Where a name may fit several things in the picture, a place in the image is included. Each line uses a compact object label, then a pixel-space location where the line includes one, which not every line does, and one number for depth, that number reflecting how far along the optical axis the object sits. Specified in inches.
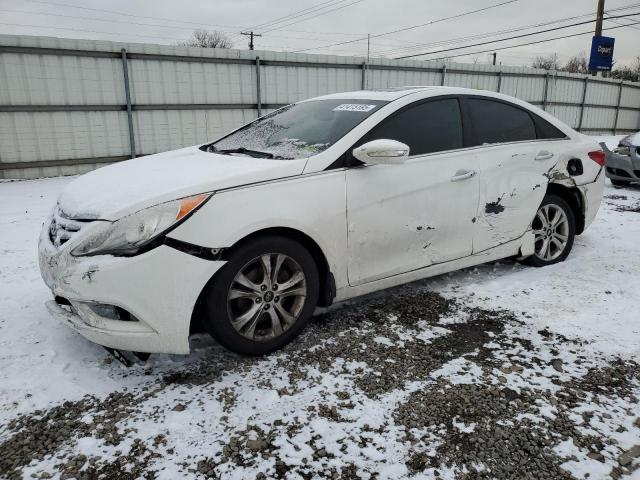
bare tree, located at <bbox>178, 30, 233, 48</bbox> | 2203.5
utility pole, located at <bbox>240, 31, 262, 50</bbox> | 2033.7
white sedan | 97.0
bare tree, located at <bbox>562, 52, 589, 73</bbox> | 2425.0
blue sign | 901.8
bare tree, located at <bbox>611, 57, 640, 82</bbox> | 1679.7
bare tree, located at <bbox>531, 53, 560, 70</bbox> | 2375.7
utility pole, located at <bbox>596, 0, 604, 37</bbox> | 942.5
